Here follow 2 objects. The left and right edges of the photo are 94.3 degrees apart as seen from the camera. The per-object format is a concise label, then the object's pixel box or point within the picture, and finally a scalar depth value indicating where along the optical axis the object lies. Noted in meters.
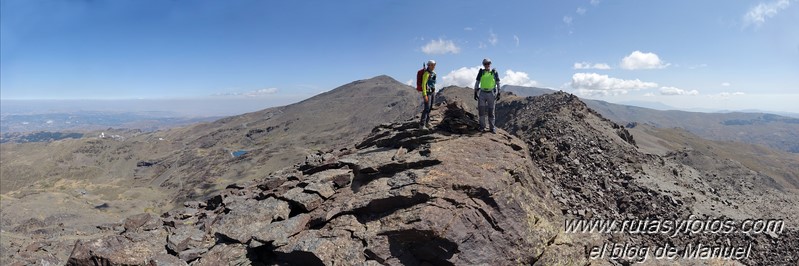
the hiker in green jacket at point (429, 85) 19.22
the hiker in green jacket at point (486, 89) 18.08
